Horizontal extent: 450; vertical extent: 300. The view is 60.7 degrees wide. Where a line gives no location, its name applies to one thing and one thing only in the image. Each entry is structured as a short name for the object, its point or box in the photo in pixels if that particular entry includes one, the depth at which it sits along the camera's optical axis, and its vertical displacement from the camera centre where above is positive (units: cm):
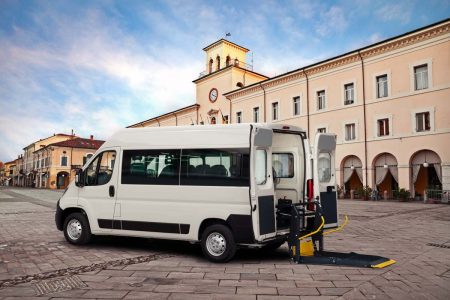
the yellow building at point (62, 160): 6650 +349
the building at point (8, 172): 11750 +258
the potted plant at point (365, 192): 2756 -68
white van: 655 -8
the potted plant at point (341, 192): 2991 -76
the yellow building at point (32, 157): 8162 +517
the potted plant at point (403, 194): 2533 -77
